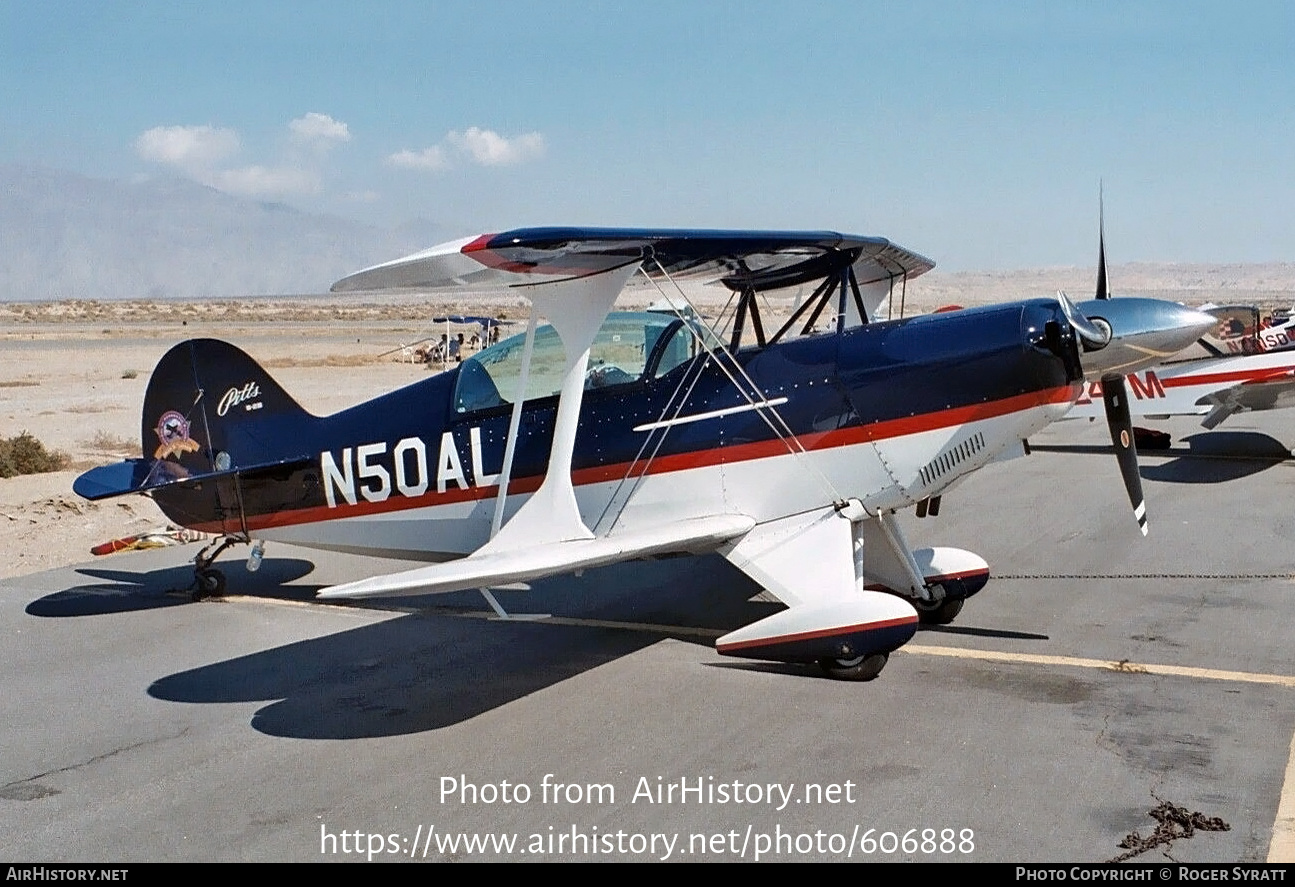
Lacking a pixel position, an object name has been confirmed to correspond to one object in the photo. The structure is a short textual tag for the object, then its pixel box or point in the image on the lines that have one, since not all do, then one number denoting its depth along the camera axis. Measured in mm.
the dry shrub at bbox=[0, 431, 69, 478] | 16281
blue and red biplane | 7125
